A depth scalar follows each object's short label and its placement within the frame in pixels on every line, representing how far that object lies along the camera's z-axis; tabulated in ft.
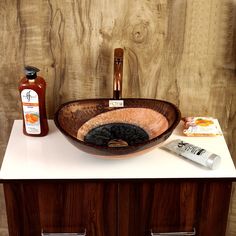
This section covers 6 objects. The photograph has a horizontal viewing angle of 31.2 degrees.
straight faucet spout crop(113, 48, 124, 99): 4.83
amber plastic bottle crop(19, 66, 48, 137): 4.67
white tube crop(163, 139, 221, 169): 4.38
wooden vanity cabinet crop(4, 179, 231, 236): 4.33
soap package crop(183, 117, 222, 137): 4.96
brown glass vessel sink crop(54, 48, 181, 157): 4.68
